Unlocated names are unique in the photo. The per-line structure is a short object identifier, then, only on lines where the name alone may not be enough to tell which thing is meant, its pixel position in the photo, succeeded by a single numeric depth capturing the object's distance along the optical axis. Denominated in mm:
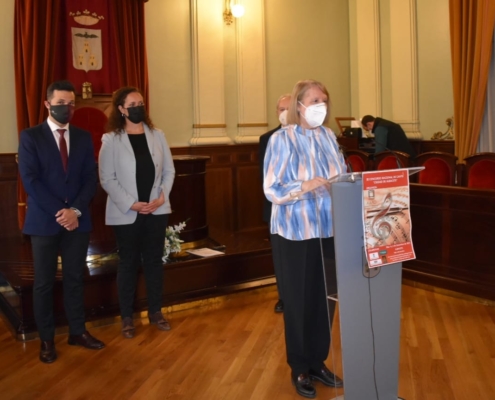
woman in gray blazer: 4191
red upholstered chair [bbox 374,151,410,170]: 6235
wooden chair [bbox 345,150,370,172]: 6645
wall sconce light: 7984
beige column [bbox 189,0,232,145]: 7859
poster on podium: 2584
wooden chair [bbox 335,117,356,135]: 9039
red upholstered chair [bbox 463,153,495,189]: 5262
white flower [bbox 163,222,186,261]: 5102
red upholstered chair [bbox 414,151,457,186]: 5660
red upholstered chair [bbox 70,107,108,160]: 6691
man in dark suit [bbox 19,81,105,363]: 3840
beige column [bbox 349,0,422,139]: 8562
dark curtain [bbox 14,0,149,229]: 6352
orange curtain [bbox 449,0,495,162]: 6516
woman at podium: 2994
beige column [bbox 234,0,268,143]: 8266
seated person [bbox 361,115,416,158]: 7371
